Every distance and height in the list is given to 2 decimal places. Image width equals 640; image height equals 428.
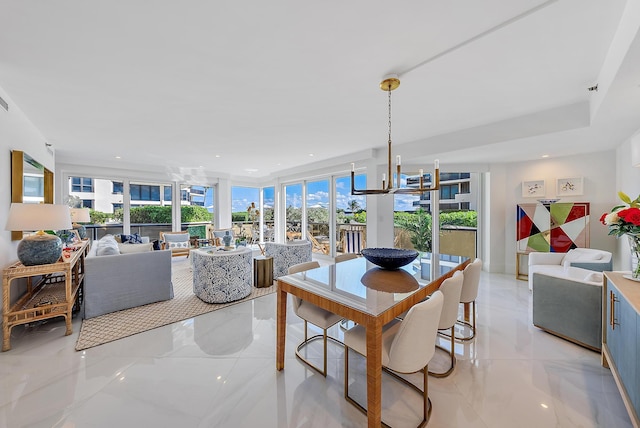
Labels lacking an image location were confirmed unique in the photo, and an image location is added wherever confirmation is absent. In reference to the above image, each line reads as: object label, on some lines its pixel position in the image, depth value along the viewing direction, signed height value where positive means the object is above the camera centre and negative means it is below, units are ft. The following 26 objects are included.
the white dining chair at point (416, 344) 4.54 -2.49
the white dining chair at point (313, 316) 6.39 -2.73
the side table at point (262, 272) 13.46 -3.23
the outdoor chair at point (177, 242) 19.36 -2.35
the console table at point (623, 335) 4.70 -2.76
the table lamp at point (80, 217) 15.70 -0.25
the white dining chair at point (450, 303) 5.85 -2.24
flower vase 5.92 -0.90
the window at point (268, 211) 27.86 +0.15
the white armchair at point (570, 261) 10.61 -2.30
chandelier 7.34 +1.07
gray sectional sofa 9.55 -2.75
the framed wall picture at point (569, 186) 13.39 +1.35
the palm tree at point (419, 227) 17.16 -1.06
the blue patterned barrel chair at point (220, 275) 11.12 -2.82
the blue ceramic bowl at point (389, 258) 7.00 -1.33
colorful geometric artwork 13.03 -0.86
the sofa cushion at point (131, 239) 17.53 -1.85
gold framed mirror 9.00 +1.35
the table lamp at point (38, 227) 7.76 -0.42
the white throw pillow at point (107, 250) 10.37 -1.56
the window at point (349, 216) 18.74 -0.32
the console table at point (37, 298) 7.50 -3.09
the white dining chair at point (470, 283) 7.46 -2.16
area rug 8.21 -4.02
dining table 4.47 -1.79
